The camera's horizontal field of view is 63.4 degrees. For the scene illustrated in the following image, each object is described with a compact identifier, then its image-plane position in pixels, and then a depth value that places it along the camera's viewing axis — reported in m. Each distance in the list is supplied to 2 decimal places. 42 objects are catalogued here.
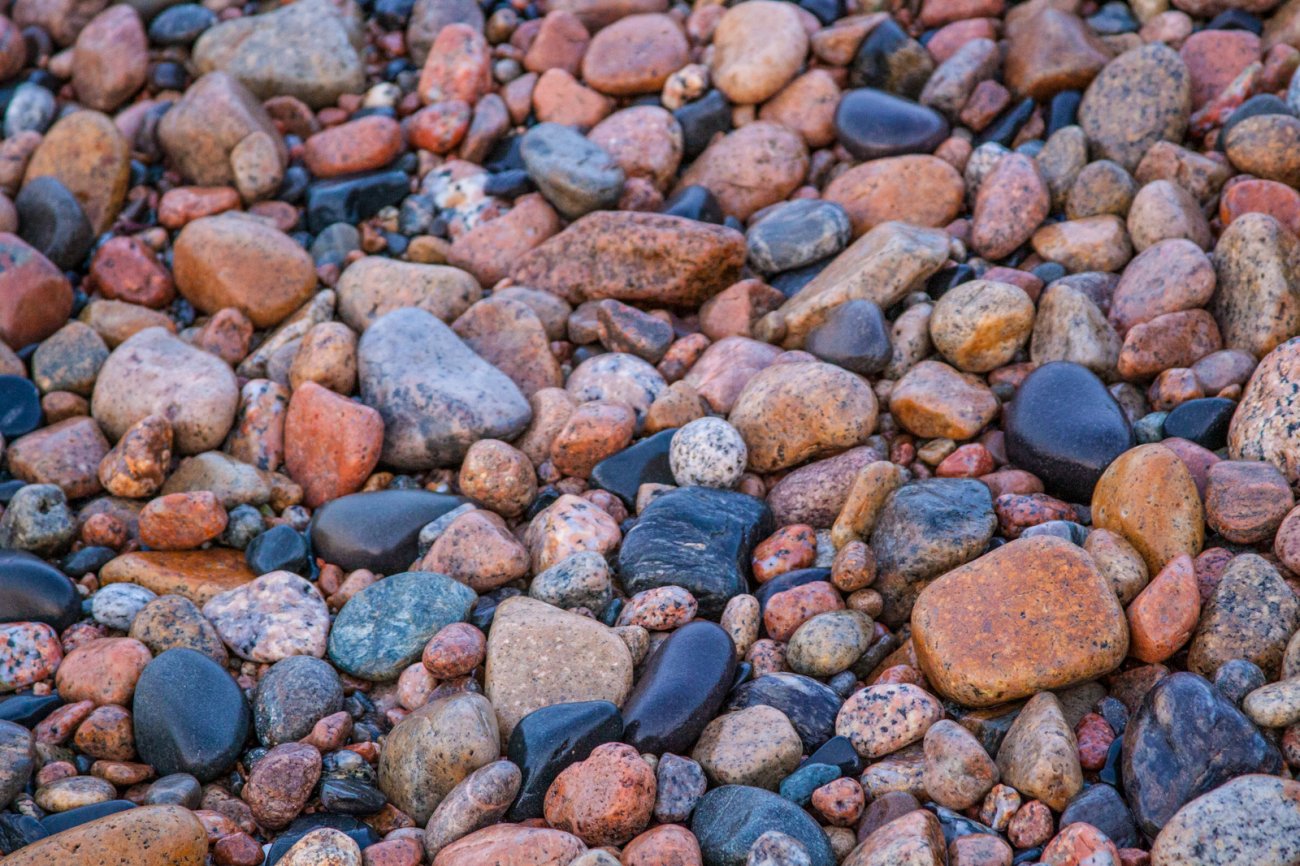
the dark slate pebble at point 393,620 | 4.22
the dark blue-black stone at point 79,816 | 3.58
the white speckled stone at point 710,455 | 4.64
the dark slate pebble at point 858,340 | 4.98
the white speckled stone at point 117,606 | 4.40
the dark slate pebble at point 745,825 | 3.30
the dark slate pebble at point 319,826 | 3.55
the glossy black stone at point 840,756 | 3.60
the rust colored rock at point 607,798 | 3.40
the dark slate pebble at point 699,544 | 4.27
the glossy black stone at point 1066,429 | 4.32
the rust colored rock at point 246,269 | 5.91
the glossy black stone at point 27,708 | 3.99
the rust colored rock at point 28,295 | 5.72
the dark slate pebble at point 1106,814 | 3.23
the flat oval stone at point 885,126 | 6.09
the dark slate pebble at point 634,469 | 4.84
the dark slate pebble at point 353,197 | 6.44
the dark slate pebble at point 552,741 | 3.60
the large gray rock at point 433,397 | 5.07
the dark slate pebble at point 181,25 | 7.34
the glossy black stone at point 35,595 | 4.37
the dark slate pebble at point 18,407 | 5.30
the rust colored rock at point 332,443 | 5.00
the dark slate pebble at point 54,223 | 6.16
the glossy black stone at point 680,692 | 3.71
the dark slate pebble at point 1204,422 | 4.36
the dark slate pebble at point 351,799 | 3.66
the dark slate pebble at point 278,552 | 4.71
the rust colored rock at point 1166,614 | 3.59
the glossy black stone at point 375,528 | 4.72
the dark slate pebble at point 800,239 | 5.74
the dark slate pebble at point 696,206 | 6.03
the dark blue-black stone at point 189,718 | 3.86
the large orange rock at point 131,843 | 3.25
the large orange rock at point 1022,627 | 3.55
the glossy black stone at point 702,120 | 6.56
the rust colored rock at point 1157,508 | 3.90
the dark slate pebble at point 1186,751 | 3.21
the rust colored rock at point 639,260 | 5.60
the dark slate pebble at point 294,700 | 3.97
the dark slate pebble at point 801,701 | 3.73
